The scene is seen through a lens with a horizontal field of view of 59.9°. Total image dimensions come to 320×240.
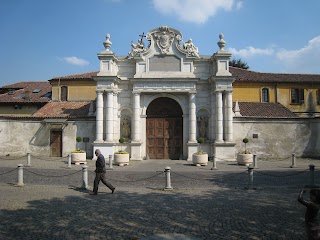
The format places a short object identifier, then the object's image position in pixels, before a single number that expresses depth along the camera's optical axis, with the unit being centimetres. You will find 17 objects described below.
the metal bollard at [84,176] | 1137
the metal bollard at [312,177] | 1134
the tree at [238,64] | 5009
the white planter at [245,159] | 1854
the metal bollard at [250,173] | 1148
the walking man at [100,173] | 1037
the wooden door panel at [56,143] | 2350
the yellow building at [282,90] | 3294
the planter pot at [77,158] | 1923
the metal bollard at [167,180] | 1112
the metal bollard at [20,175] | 1157
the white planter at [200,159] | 1817
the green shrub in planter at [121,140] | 2116
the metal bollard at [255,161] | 1725
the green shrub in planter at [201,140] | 2103
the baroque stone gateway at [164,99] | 2128
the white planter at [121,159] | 1831
